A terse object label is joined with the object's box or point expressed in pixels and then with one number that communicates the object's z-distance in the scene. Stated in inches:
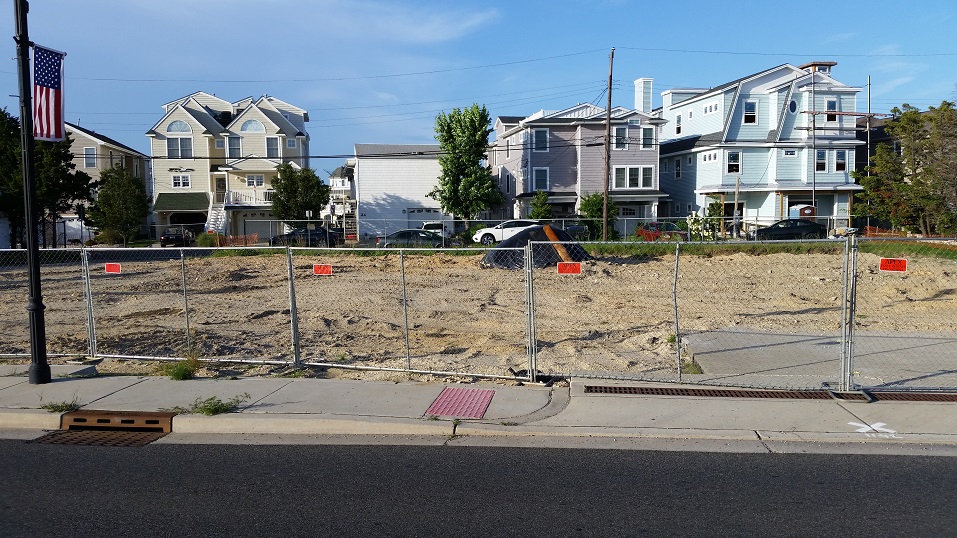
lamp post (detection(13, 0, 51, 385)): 379.2
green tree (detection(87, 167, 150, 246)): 1905.8
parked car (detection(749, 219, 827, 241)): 1570.9
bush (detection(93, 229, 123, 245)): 1902.1
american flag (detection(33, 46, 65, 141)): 390.0
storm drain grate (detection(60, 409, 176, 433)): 335.9
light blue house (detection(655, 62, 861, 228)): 1993.1
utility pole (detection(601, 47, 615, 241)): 1564.1
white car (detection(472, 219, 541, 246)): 1616.6
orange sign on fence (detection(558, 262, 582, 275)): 386.0
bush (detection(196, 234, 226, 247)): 1672.4
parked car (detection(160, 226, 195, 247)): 1861.5
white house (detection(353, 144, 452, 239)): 2181.3
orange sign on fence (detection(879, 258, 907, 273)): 358.6
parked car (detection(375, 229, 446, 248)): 1543.7
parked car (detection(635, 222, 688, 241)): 1514.5
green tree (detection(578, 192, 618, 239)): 1754.4
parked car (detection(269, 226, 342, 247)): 1711.4
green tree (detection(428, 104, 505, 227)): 1991.9
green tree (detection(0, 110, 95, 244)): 1544.0
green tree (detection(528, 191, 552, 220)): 1894.7
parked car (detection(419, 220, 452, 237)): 1844.1
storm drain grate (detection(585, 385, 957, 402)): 362.6
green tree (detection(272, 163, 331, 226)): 1833.2
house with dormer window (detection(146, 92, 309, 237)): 2272.4
